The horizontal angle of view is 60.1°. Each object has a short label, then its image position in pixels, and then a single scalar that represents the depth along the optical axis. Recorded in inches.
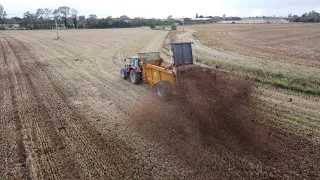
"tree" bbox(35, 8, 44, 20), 5896.7
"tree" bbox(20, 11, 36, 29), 3337.6
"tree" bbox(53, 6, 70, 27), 5462.6
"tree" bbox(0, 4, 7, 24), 4751.2
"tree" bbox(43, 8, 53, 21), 5927.7
